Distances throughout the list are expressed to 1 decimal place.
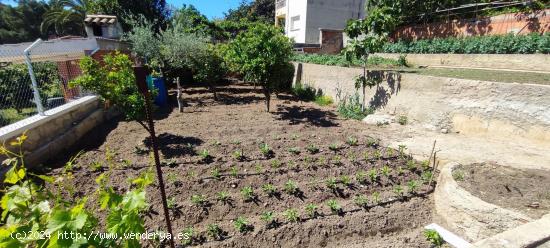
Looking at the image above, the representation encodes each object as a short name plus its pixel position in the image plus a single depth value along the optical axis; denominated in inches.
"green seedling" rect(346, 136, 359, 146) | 233.1
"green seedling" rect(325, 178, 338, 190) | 172.7
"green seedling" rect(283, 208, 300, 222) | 145.1
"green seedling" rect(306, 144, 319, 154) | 218.4
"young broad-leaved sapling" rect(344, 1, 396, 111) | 288.3
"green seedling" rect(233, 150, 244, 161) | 203.2
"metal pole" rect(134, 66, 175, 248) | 83.7
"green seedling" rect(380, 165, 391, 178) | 188.6
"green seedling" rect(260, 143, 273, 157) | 211.8
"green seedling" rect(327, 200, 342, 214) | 153.0
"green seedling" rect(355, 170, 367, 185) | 180.4
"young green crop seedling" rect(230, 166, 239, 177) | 180.5
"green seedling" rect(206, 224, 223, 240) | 135.9
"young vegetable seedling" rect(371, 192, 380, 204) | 163.2
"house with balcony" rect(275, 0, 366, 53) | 841.5
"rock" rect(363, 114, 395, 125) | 290.8
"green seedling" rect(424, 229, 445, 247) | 134.7
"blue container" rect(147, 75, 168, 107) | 384.0
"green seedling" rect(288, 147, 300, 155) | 215.2
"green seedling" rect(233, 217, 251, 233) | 138.9
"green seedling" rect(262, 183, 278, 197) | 165.0
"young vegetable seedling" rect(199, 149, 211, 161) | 200.8
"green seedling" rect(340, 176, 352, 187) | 177.0
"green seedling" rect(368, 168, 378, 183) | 182.5
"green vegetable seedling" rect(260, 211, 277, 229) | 142.3
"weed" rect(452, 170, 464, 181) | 163.9
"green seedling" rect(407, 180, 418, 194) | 174.7
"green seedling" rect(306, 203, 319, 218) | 149.7
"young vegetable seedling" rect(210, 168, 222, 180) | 176.7
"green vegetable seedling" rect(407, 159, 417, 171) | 197.9
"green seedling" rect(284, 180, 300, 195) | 167.1
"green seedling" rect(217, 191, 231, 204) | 157.1
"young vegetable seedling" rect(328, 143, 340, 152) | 223.3
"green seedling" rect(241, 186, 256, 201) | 159.8
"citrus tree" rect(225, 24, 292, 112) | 311.3
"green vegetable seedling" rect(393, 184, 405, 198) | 170.7
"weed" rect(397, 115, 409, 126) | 283.9
